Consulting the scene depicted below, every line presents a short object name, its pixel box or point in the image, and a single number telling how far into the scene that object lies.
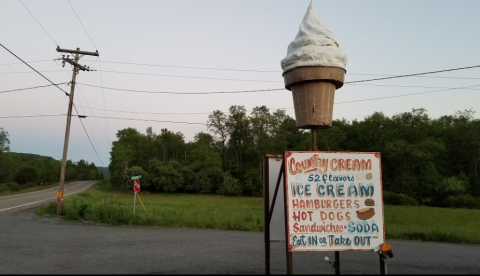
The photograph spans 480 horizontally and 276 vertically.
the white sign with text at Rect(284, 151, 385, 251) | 5.11
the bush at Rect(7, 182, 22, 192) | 58.62
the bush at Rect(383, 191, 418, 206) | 43.72
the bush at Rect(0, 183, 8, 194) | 52.64
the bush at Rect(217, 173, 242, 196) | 57.87
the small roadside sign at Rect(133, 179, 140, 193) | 17.78
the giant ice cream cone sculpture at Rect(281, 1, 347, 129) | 5.75
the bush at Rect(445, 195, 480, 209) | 43.15
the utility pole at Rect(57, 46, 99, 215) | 19.67
